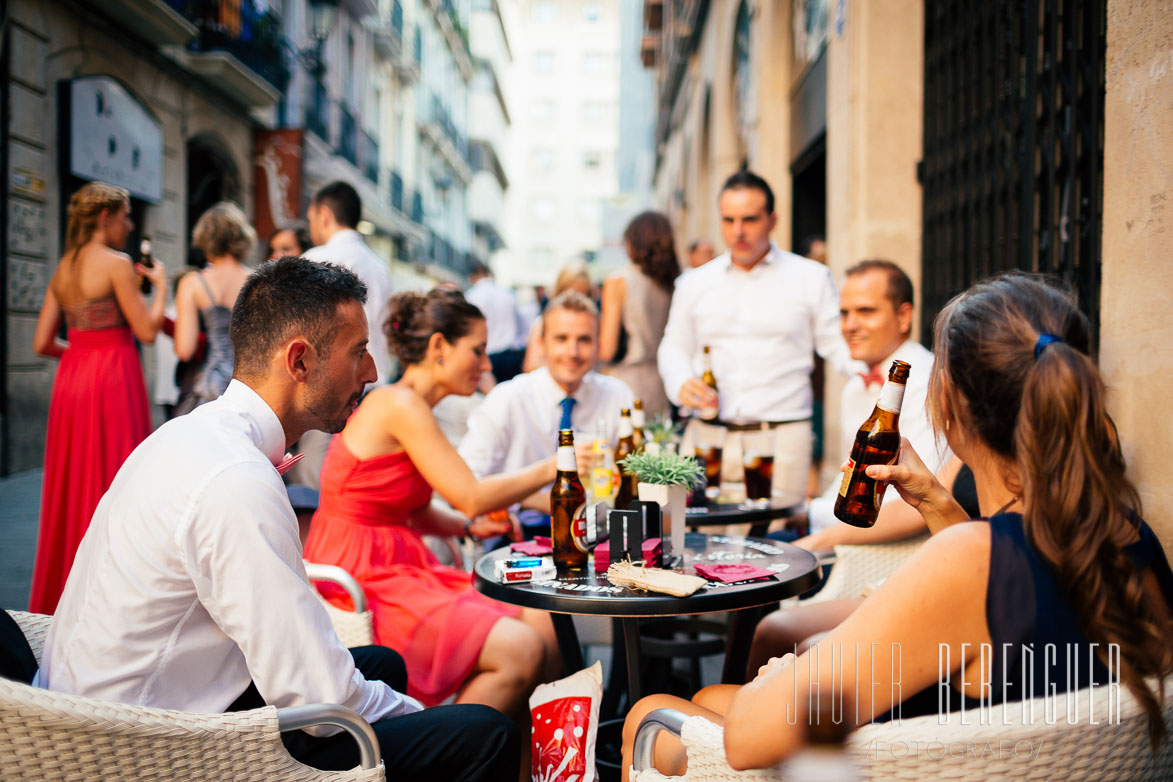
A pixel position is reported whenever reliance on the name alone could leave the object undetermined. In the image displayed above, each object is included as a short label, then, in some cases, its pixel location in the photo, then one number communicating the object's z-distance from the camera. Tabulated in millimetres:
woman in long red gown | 4543
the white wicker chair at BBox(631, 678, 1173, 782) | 1313
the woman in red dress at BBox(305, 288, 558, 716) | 2660
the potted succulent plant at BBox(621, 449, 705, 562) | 2543
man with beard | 1608
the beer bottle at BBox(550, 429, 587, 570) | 2592
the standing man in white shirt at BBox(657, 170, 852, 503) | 4570
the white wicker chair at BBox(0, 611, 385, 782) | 1359
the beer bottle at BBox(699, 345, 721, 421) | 4582
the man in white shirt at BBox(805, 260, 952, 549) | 3609
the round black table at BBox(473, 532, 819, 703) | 2223
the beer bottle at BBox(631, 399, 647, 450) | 3507
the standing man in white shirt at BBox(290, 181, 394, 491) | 5305
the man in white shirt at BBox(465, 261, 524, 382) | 9070
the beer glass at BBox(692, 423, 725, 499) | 3711
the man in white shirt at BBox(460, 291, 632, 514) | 4039
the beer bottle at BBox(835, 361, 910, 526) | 2072
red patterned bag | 2191
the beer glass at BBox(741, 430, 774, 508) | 3574
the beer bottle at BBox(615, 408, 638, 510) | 3100
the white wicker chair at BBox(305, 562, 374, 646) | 2701
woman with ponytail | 1361
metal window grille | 3641
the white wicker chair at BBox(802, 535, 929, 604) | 3193
